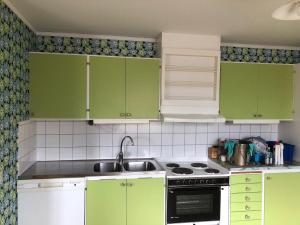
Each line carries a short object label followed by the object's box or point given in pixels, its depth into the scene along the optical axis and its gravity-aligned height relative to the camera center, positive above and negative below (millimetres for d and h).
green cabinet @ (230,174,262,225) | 2840 -998
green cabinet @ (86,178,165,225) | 2572 -951
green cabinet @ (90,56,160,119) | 2791 +196
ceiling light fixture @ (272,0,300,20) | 1518 +564
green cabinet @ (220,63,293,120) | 3082 +189
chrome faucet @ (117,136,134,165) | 3035 -560
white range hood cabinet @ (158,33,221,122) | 2922 +342
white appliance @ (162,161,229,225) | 2723 -949
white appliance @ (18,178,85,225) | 2424 -897
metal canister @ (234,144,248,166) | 2990 -543
